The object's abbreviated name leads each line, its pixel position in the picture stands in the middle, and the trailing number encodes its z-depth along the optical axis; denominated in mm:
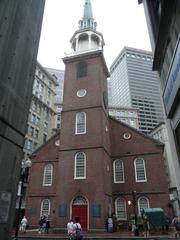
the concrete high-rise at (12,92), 4163
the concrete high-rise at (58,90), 71931
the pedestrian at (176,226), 15960
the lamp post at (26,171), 12445
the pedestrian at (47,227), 20531
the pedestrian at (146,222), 16938
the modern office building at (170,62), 6090
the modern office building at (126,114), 87462
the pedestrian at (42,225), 20714
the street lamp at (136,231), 17245
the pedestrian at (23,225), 19922
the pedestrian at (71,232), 10517
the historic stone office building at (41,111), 46094
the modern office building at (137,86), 123062
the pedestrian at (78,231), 10466
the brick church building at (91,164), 21422
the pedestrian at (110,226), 19403
